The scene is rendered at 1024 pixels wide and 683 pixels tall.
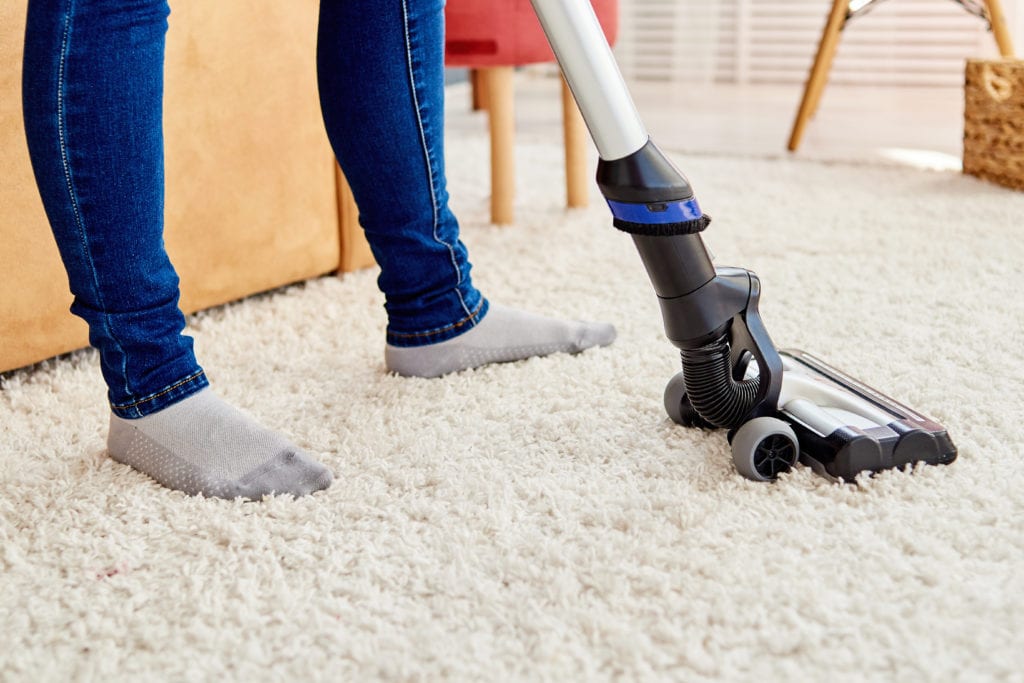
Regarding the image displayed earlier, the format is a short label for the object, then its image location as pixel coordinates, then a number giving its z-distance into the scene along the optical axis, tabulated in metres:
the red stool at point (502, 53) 1.51
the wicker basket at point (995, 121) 1.68
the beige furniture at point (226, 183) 1.03
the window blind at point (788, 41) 3.17
